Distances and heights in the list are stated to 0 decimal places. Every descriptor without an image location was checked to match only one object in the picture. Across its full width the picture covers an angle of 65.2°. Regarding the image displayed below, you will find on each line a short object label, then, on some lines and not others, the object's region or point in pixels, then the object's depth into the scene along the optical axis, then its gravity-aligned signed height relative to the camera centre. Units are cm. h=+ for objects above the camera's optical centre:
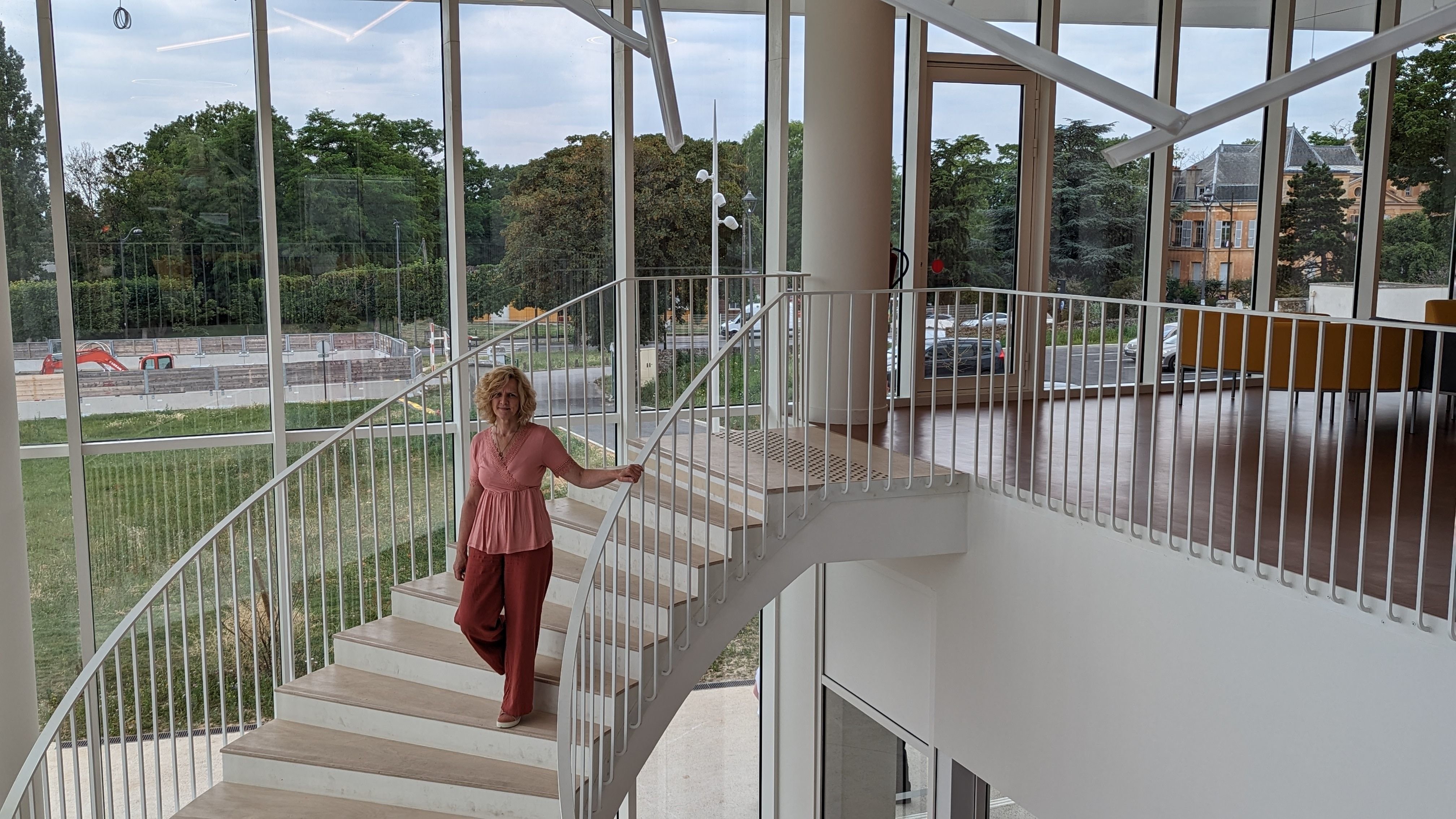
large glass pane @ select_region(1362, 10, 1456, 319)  791 +73
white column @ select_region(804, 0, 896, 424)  667 +70
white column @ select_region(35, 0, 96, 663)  586 -14
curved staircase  439 -155
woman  442 -93
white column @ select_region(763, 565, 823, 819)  756 -279
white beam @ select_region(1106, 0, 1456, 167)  313 +59
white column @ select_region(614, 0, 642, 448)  705 +35
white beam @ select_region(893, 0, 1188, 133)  286 +58
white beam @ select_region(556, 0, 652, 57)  359 +87
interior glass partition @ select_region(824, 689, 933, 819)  685 -306
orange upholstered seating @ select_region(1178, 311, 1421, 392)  658 -36
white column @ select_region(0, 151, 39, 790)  582 -169
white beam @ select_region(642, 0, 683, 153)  365 +71
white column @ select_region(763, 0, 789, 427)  738 +76
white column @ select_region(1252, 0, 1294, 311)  806 +82
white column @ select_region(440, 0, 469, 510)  668 +39
